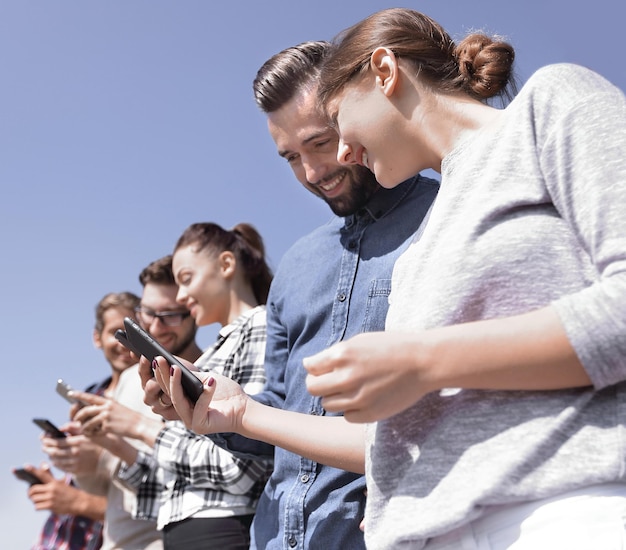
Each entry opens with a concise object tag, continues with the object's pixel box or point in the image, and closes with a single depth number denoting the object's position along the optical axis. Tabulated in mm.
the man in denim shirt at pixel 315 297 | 2023
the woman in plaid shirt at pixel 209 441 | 2847
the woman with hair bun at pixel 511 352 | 1137
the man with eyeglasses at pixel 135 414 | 3691
